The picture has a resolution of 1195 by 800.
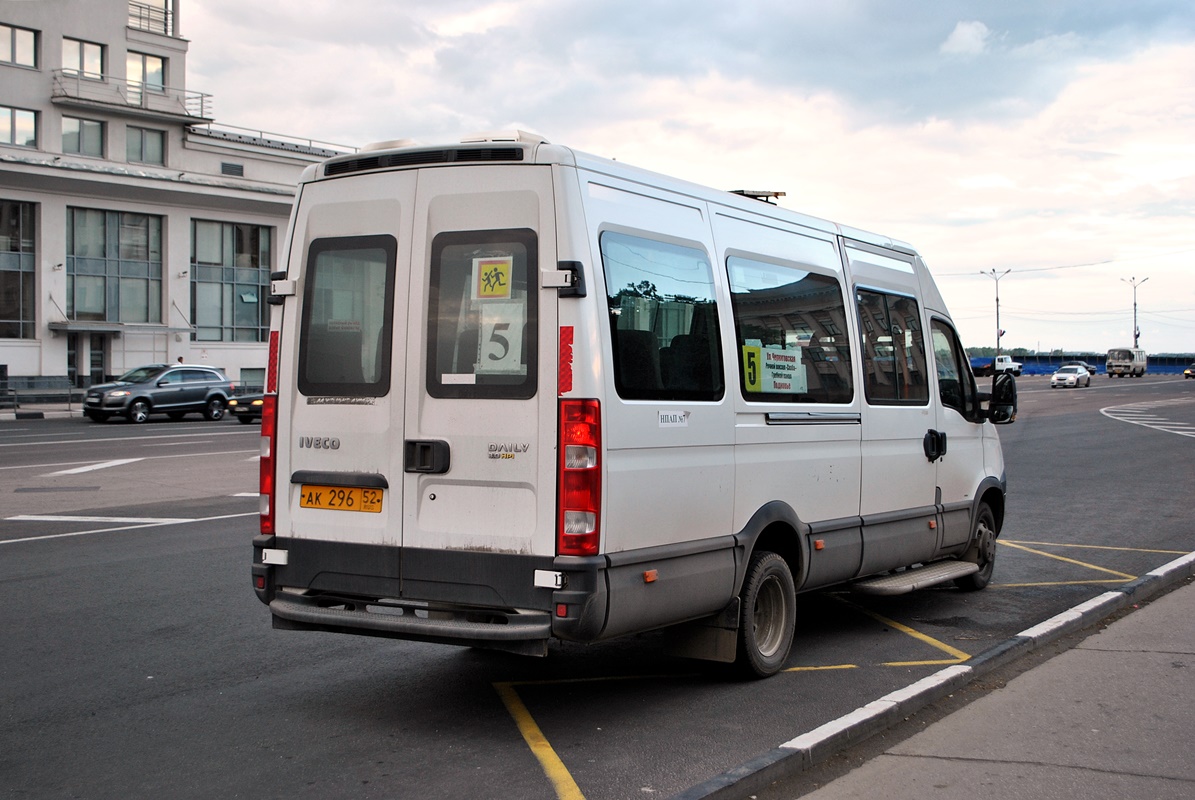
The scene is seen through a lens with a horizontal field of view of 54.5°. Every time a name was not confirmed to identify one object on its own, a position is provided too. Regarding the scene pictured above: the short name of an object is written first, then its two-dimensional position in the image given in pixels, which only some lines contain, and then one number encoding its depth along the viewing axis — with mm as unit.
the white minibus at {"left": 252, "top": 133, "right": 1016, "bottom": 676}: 5277
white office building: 48438
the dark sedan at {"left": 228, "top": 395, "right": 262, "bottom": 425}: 32812
